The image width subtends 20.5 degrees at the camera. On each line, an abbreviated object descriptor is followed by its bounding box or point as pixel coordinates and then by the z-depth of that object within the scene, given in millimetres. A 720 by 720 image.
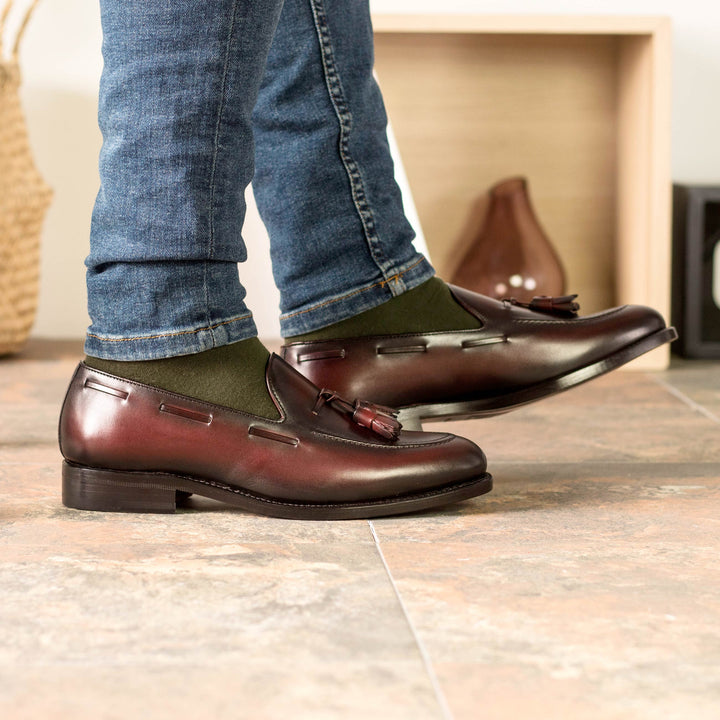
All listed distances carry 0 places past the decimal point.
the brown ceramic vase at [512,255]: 2365
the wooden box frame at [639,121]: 2175
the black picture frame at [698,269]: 2298
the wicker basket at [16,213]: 2289
